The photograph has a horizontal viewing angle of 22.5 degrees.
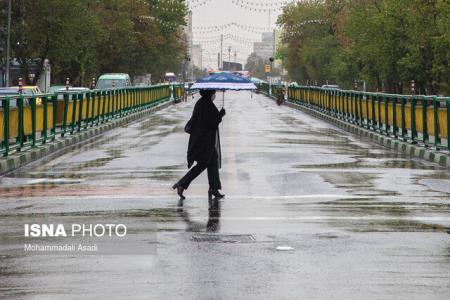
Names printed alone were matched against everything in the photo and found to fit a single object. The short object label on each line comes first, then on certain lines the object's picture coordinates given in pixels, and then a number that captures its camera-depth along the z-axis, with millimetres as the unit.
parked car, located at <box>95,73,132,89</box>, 71194
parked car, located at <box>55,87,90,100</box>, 32162
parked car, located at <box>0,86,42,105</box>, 28094
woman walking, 16516
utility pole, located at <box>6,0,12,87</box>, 63750
